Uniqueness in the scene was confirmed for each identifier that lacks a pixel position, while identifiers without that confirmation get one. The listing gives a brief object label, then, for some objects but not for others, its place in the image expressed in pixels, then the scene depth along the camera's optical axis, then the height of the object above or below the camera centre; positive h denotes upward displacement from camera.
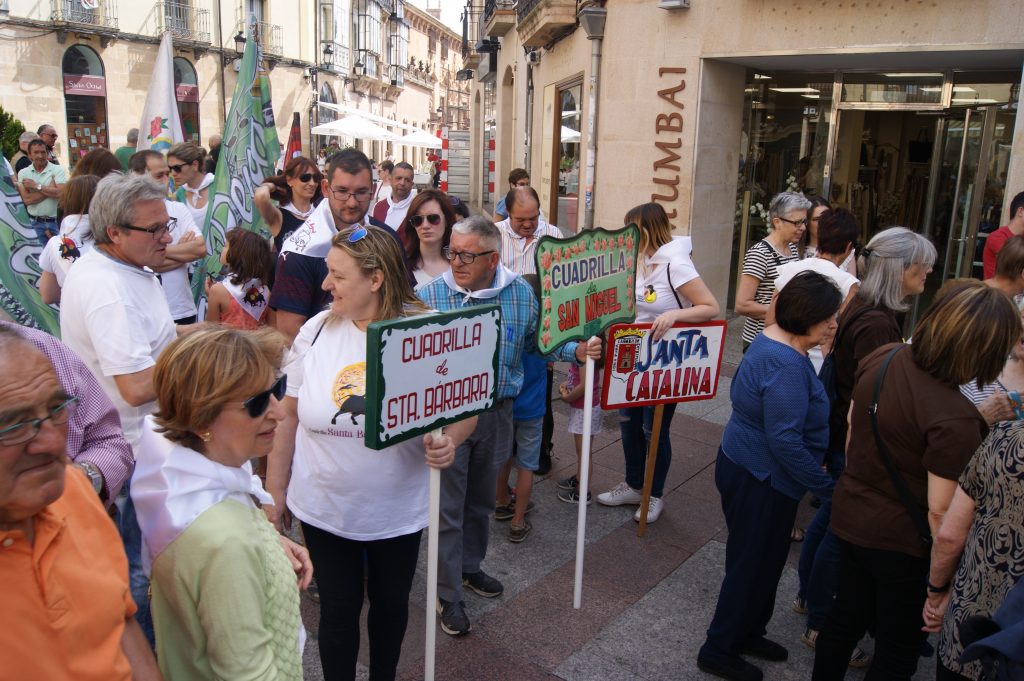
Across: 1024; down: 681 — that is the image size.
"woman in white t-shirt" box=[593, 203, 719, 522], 4.70 -0.69
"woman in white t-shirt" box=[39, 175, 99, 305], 4.47 -0.48
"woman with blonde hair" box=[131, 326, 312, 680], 1.79 -0.81
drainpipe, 9.80 +1.15
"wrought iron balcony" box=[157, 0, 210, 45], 32.03 +5.35
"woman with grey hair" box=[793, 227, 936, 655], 3.69 -0.66
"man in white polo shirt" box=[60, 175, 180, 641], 2.94 -0.54
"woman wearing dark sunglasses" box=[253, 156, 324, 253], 5.80 -0.30
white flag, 8.30 +0.42
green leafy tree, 17.30 +0.41
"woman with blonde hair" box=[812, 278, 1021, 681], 2.61 -0.94
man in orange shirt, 1.48 -0.77
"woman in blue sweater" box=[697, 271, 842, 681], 3.15 -1.12
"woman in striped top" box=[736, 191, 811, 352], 5.09 -0.52
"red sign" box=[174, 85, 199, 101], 33.09 +2.50
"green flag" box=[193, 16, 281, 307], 6.23 -0.03
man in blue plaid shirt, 3.66 -1.01
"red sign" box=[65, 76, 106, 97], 29.25 +2.40
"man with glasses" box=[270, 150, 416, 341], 3.95 -0.45
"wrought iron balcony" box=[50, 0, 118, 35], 27.97 +4.80
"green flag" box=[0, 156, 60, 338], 4.64 -0.69
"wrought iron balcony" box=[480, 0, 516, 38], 17.62 +3.20
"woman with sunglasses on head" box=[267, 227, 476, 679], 2.73 -1.03
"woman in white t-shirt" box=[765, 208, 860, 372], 4.49 -0.44
